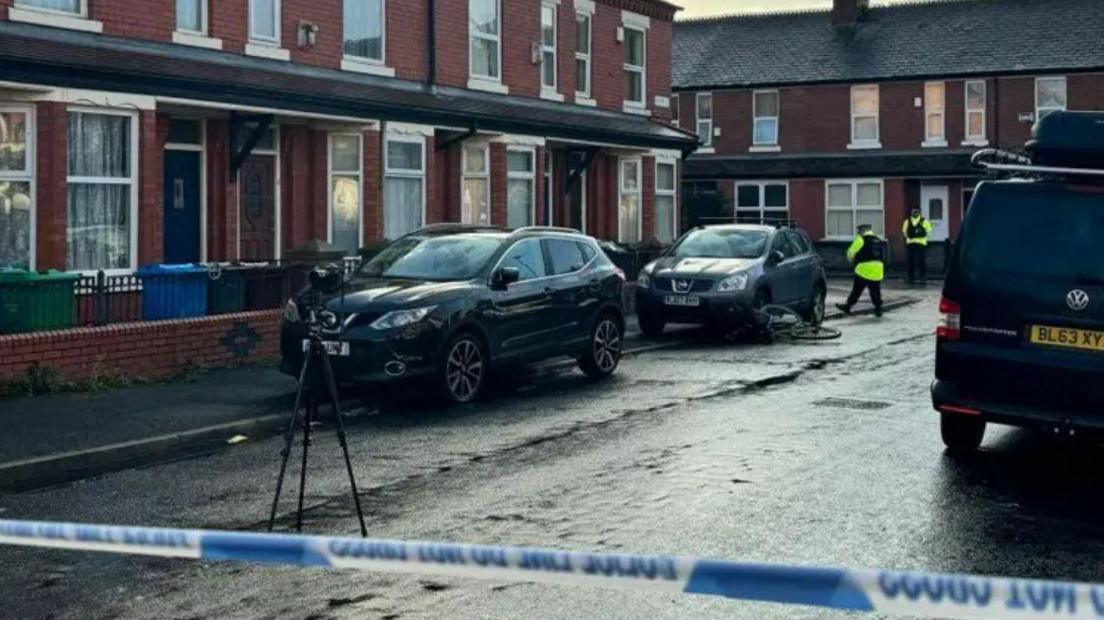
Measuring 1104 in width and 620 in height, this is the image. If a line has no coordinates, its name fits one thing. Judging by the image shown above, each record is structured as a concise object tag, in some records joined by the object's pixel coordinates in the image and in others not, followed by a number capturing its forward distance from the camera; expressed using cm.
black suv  1295
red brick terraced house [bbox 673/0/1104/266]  4444
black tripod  793
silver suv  2005
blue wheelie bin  1525
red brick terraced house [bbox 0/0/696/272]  1547
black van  933
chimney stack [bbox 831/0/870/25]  4925
